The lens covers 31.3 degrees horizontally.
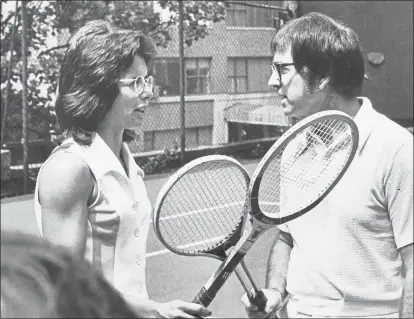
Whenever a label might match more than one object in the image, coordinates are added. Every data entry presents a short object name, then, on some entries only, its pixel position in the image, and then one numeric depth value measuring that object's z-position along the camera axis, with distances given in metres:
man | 2.07
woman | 1.87
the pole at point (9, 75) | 9.31
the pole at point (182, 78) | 11.22
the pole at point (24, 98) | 9.20
